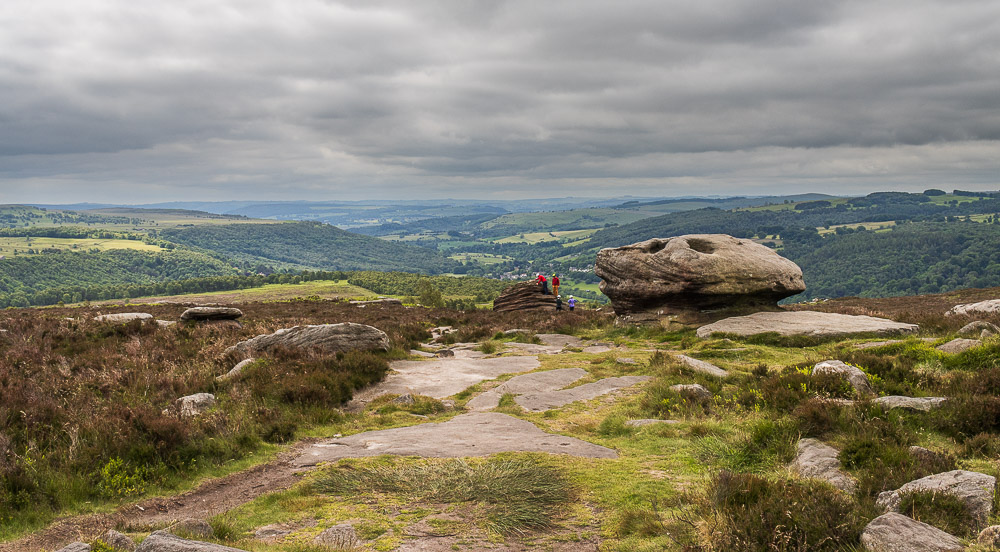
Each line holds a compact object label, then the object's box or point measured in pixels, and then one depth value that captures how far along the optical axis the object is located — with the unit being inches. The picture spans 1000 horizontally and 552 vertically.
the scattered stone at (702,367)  604.5
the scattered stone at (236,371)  623.7
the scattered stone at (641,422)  465.7
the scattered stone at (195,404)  482.8
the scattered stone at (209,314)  1132.5
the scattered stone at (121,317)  1087.3
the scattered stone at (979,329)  616.0
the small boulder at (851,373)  435.6
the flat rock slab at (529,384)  604.7
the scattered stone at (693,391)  509.7
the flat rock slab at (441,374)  671.8
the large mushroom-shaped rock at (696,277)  1056.2
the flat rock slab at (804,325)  838.5
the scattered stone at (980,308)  974.5
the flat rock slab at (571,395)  586.2
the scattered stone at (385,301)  2411.7
